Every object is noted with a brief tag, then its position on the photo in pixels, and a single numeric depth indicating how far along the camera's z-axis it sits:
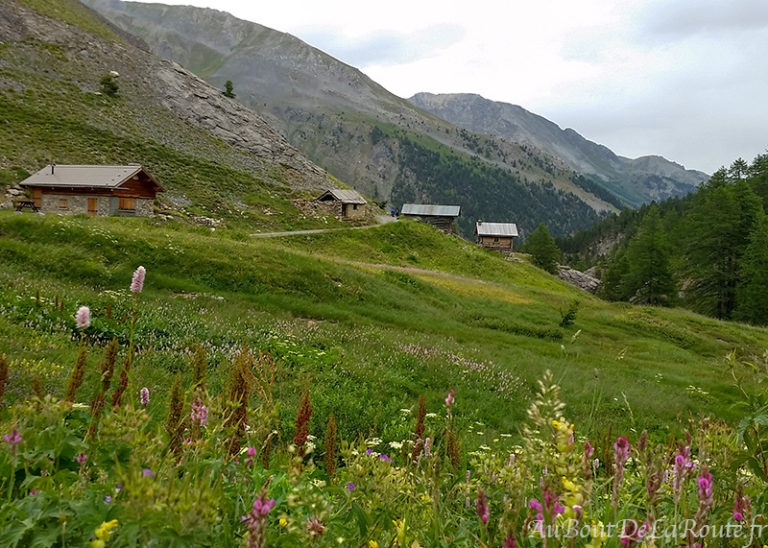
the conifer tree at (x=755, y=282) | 49.53
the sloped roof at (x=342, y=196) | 72.88
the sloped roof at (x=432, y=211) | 115.12
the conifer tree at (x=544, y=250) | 100.94
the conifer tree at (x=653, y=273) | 67.19
